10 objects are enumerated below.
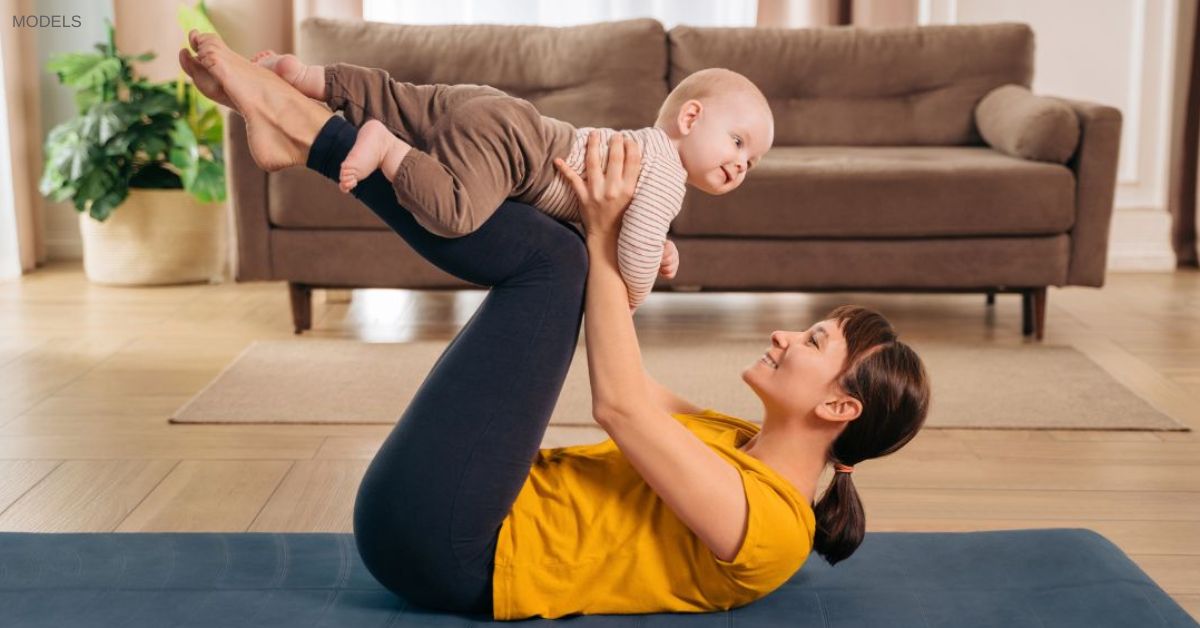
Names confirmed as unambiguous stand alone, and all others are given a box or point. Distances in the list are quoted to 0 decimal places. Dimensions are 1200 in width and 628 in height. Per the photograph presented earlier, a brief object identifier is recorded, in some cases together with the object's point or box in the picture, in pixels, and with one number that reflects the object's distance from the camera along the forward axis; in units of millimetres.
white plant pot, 4547
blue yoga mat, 1650
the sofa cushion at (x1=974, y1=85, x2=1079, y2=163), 3693
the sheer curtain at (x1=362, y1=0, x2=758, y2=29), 5090
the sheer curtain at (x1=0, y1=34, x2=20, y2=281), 4684
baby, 1477
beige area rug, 2977
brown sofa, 3674
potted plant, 4414
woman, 1518
